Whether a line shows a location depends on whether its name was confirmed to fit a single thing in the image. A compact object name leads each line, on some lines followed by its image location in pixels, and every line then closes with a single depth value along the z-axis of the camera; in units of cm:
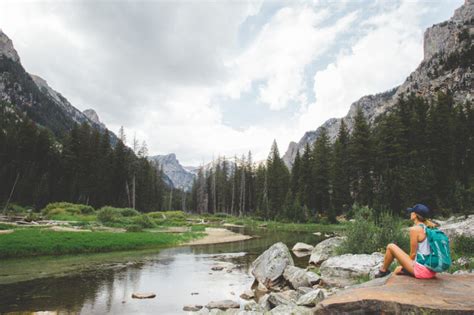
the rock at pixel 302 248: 2440
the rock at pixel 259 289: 1291
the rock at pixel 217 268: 1823
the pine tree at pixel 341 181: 5950
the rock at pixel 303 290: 1101
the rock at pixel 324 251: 1855
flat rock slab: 518
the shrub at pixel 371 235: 1498
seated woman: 666
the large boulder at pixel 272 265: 1417
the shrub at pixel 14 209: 4953
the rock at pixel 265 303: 1023
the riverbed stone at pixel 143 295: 1244
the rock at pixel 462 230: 1374
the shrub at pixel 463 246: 1277
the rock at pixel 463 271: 925
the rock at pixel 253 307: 1008
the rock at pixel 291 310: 820
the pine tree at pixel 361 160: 5250
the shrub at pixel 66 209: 4585
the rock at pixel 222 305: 1080
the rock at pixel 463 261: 1029
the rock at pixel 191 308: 1089
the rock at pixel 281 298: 1003
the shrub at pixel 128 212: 4762
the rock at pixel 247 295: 1255
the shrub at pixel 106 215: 3835
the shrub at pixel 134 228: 3484
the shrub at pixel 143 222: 3891
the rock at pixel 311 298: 902
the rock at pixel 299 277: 1281
